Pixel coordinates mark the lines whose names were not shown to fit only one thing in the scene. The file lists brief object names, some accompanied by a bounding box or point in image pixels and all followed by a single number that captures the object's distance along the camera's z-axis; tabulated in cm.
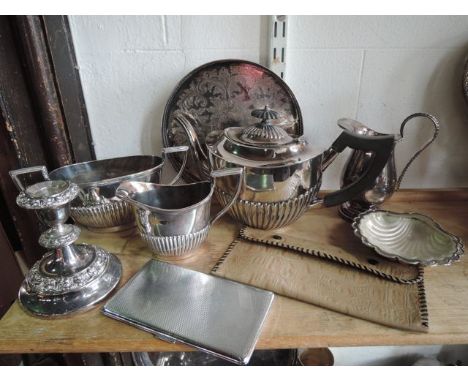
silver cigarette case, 42
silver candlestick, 47
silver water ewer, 62
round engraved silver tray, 65
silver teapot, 53
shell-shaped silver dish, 53
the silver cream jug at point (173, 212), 52
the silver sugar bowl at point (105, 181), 58
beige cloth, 46
